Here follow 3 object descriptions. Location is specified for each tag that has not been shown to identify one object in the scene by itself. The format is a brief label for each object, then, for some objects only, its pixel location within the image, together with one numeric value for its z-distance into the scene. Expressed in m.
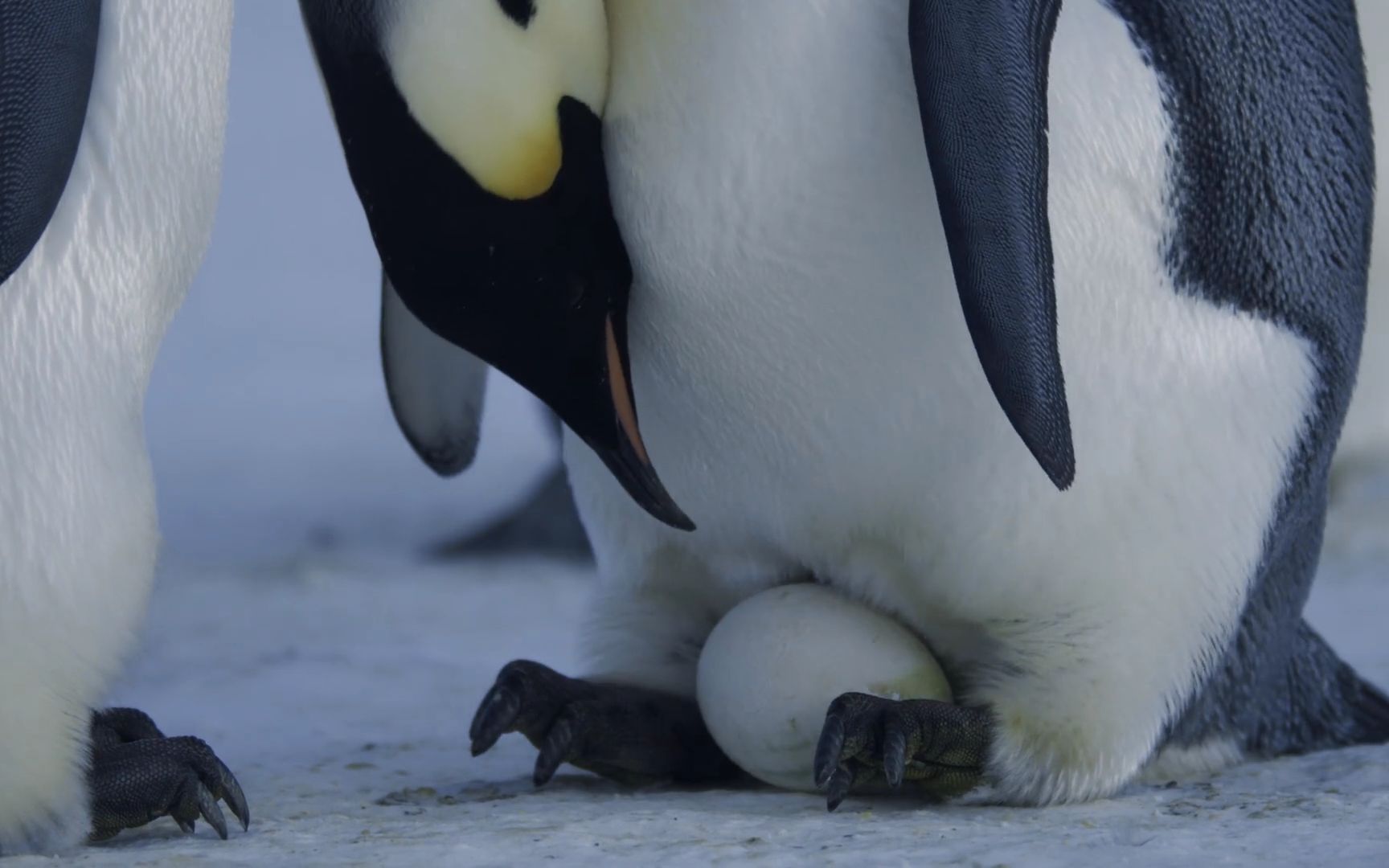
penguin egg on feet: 3.70
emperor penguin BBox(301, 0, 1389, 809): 3.60
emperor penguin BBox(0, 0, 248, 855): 3.53
